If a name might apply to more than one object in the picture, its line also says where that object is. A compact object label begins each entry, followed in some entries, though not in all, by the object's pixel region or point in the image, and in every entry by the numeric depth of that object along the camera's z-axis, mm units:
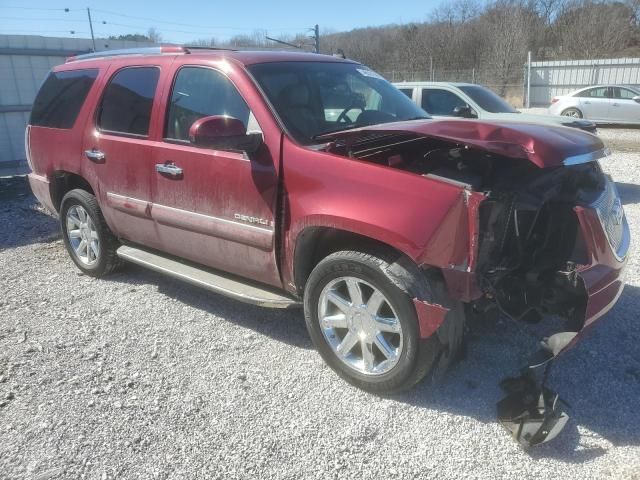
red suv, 2717
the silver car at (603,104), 17781
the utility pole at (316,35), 20592
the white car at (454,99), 9273
